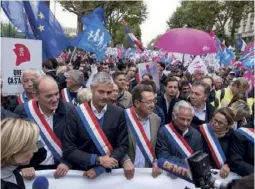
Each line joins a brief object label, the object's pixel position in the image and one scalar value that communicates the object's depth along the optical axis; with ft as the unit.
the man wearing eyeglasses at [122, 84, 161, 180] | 11.37
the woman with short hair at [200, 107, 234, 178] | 11.76
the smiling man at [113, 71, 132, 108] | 17.98
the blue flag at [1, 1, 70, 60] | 19.36
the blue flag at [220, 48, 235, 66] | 48.14
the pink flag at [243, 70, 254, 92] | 25.41
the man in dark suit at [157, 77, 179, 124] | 17.46
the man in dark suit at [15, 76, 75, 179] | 10.85
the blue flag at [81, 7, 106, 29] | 25.13
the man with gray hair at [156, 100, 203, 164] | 11.27
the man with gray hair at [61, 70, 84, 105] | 17.94
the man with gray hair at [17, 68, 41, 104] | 14.08
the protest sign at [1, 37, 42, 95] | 14.34
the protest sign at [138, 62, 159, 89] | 23.90
